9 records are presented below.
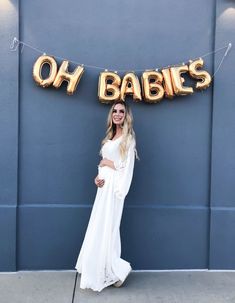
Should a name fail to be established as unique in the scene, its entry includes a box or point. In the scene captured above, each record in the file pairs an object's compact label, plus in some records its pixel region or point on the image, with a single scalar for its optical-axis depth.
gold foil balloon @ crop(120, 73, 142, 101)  4.70
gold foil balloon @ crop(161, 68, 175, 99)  4.73
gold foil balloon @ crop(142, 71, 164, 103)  4.72
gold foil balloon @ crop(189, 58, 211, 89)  4.78
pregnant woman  4.35
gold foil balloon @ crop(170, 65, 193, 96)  4.70
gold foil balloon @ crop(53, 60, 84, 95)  4.66
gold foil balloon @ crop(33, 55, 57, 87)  4.68
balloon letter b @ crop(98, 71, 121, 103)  4.69
